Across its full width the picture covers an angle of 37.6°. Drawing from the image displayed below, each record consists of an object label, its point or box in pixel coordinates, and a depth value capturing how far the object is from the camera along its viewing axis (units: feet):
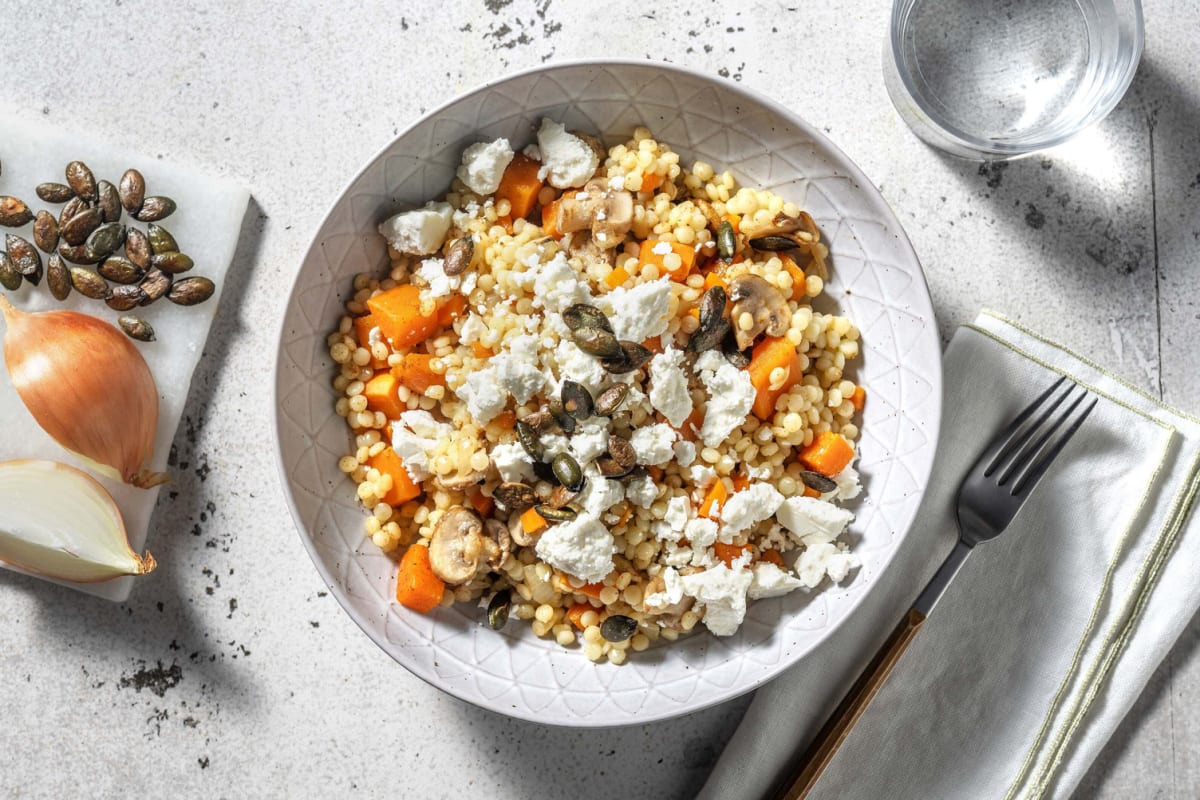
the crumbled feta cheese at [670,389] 1.78
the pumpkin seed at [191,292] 1.96
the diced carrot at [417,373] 1.84
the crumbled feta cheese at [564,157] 1.85
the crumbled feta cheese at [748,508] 1.79
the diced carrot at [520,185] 1.87
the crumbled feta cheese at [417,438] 1.83
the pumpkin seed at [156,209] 1.97
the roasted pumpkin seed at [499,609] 1.86
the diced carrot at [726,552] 1.83
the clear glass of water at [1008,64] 1.98
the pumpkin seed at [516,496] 1.82
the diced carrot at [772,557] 1.87
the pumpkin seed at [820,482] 1.84
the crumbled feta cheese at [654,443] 1.79
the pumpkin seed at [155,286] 1.97
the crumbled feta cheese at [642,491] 1.81
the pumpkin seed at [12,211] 1.97
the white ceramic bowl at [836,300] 1.83
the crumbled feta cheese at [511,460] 1.80
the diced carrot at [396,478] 1.85
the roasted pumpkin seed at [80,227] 1.96
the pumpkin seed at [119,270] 1.97
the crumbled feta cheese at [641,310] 1.77
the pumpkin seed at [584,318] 1.80
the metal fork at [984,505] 1.93
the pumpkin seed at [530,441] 1.80
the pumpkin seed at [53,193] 1.97
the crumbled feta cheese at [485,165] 1.84
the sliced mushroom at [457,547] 1.81
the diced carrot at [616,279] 1.83
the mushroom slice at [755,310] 1.81
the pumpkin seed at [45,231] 1.96
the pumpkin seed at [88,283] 1.97
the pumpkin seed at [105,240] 1.97
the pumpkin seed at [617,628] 1.83
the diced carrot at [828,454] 1.85
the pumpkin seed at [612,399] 1.79
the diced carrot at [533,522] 1.82
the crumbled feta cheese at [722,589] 1.80
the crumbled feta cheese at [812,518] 1.83
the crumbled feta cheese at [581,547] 1.78
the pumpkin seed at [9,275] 1.96
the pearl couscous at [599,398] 1.80
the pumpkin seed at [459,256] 1.83
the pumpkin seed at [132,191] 1.98
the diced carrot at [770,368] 1.82
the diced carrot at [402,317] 1.83
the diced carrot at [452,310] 1.85
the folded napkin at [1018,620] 1.96
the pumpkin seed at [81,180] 1.97
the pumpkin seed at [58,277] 1.97
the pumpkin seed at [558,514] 1.79
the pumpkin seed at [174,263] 1.97
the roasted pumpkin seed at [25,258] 1.96
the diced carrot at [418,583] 1.84
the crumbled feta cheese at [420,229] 1.83
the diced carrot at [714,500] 1.81
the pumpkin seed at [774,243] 1.85
